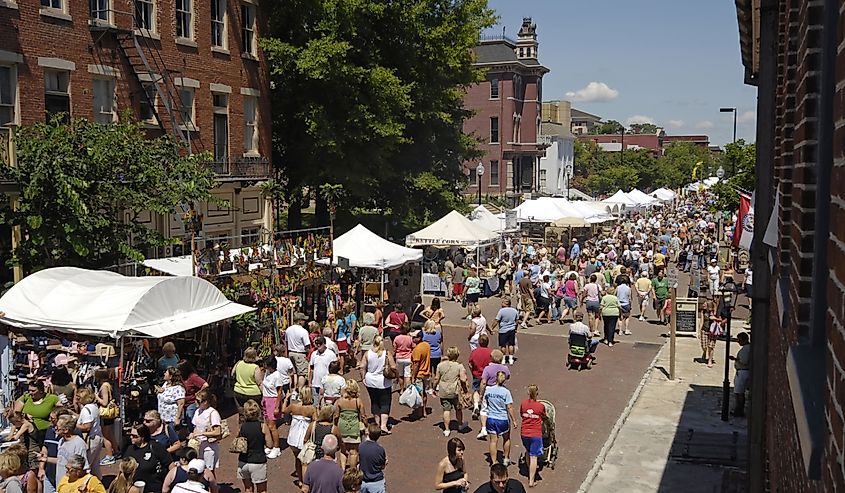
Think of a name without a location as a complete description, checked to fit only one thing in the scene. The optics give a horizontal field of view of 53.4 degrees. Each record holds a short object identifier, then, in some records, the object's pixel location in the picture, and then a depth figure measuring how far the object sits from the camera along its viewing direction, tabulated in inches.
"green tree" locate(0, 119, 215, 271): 614.2
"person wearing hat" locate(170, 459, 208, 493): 341.4
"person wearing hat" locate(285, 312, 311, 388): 605.0
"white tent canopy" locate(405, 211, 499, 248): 1101.1
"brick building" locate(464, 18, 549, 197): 2935.5
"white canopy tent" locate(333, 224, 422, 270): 871.7
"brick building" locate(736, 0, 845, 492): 83.0
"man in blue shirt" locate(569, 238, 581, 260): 1332.4
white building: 3575.3
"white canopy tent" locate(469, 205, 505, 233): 1373.0
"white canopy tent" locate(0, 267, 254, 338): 499.5
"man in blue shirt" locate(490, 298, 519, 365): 735.1
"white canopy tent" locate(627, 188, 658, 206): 2103.8
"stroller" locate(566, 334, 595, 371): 737.6
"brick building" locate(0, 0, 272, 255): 767.1
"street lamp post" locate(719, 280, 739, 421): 601.0
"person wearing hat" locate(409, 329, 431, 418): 590.9
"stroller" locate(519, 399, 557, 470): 486.3
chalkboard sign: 892.6
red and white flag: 535.8
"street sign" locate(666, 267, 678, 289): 937.9
